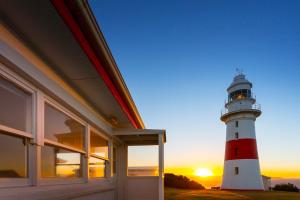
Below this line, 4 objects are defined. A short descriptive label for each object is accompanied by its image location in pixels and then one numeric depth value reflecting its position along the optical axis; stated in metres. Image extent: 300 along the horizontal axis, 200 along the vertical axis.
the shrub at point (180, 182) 26.64
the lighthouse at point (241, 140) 25.72
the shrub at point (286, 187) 28.55
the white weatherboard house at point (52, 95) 2.76
